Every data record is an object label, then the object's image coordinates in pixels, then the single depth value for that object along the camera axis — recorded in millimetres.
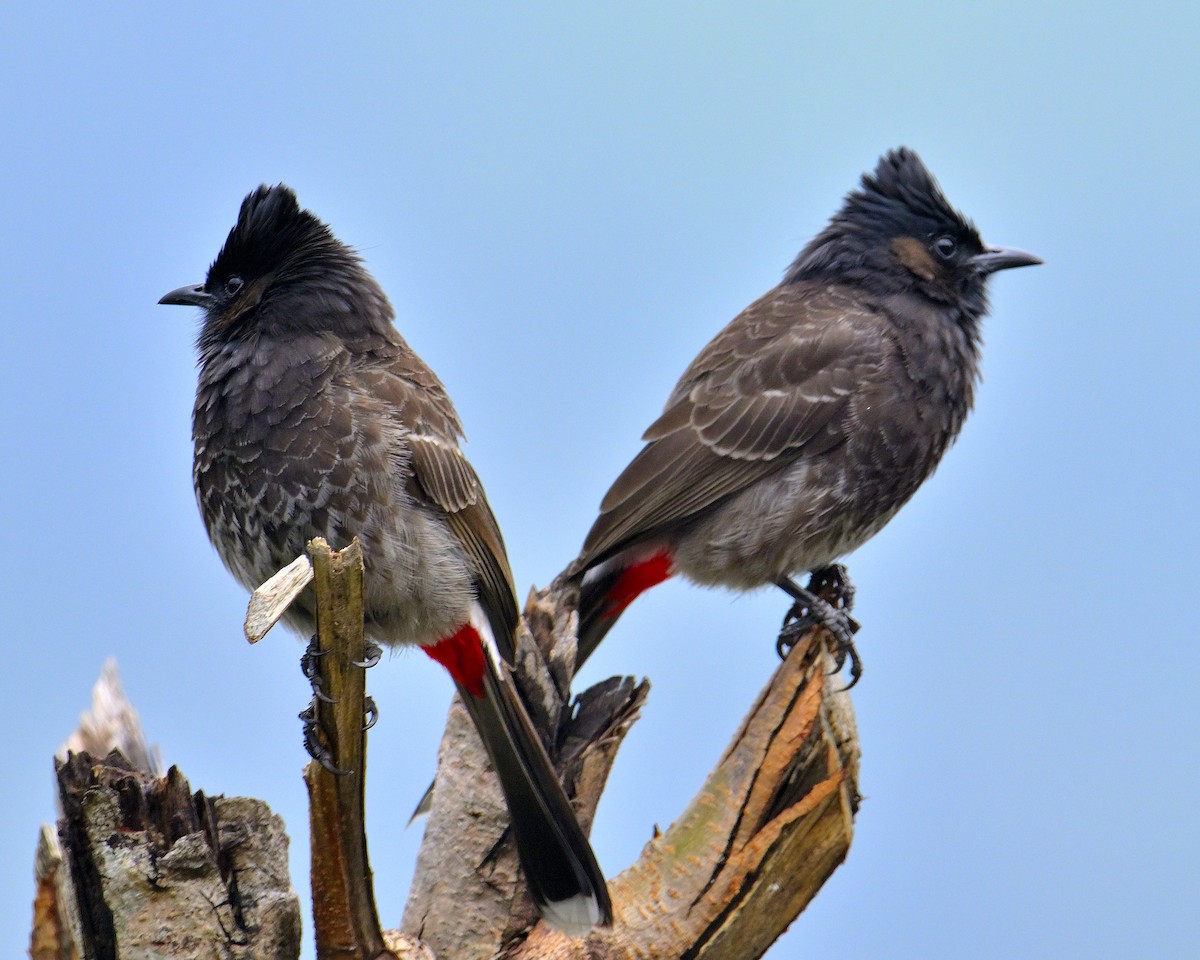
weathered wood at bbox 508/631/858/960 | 7180
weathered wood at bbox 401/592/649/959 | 8078
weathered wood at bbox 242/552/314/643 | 5324
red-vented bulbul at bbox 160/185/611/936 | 7465
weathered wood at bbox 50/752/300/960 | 6168
